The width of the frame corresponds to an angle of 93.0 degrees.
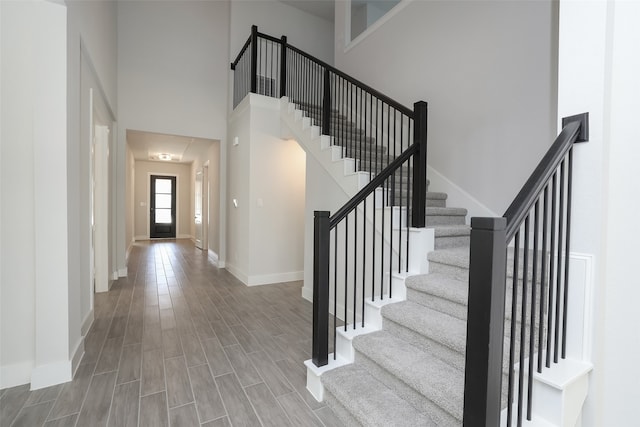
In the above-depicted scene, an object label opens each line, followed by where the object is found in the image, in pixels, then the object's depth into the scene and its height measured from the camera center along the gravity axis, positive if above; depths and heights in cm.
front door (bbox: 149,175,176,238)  1040 -7
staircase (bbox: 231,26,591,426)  107 -58
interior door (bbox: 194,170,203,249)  827 -10
